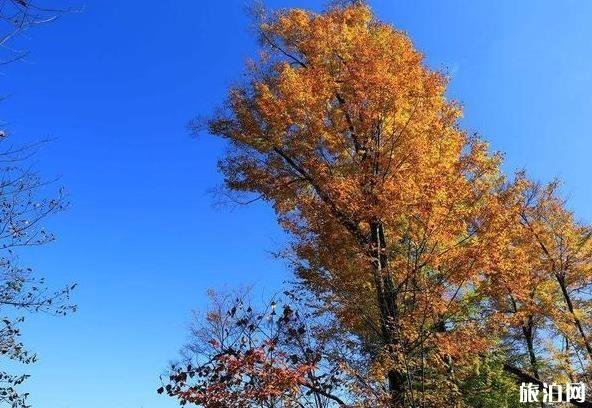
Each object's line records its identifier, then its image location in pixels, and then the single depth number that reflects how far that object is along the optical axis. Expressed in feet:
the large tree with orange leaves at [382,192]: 27.37
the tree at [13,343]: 22.47
